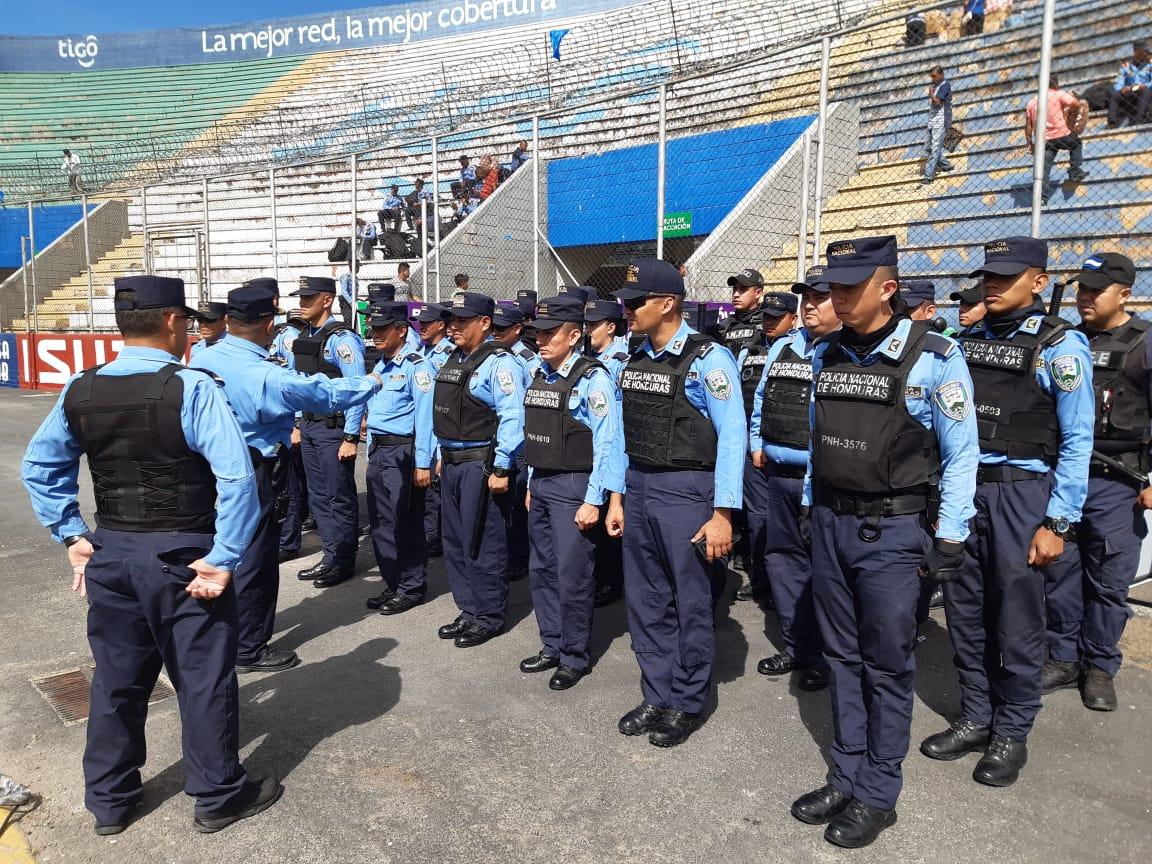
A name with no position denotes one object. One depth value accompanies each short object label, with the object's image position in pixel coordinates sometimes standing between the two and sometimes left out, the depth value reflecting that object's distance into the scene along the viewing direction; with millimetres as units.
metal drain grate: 3773
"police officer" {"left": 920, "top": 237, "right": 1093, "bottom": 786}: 3307
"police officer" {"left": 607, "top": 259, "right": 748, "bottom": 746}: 3473
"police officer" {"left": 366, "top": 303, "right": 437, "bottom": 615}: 5281
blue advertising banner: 31125
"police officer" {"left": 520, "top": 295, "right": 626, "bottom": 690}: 4133
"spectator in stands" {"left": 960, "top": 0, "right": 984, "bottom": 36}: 11672
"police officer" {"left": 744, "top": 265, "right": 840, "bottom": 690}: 4285
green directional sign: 10713
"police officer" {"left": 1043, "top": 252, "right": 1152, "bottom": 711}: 3896
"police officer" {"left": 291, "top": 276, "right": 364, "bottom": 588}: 5836
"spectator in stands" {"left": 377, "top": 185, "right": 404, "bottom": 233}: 13945
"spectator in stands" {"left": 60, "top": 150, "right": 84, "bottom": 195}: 23156
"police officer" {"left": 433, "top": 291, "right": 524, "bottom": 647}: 4719
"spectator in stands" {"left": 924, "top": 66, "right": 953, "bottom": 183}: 9930
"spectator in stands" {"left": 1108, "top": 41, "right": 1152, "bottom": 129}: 8914
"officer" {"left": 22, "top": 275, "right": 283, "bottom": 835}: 2779
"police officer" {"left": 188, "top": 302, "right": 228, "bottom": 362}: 5066
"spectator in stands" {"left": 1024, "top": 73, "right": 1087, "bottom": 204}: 8102
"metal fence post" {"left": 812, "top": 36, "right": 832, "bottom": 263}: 6949
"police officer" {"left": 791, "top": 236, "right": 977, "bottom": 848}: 2816
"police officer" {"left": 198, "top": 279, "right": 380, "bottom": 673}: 3902
